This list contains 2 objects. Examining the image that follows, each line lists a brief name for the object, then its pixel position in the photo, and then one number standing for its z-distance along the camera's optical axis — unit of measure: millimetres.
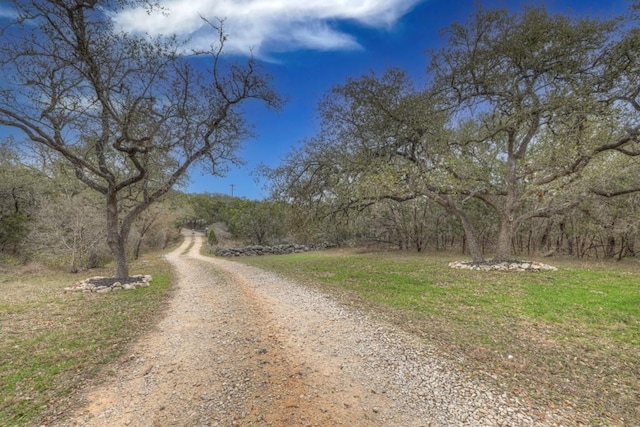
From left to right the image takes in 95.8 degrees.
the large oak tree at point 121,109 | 8258
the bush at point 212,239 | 33750
